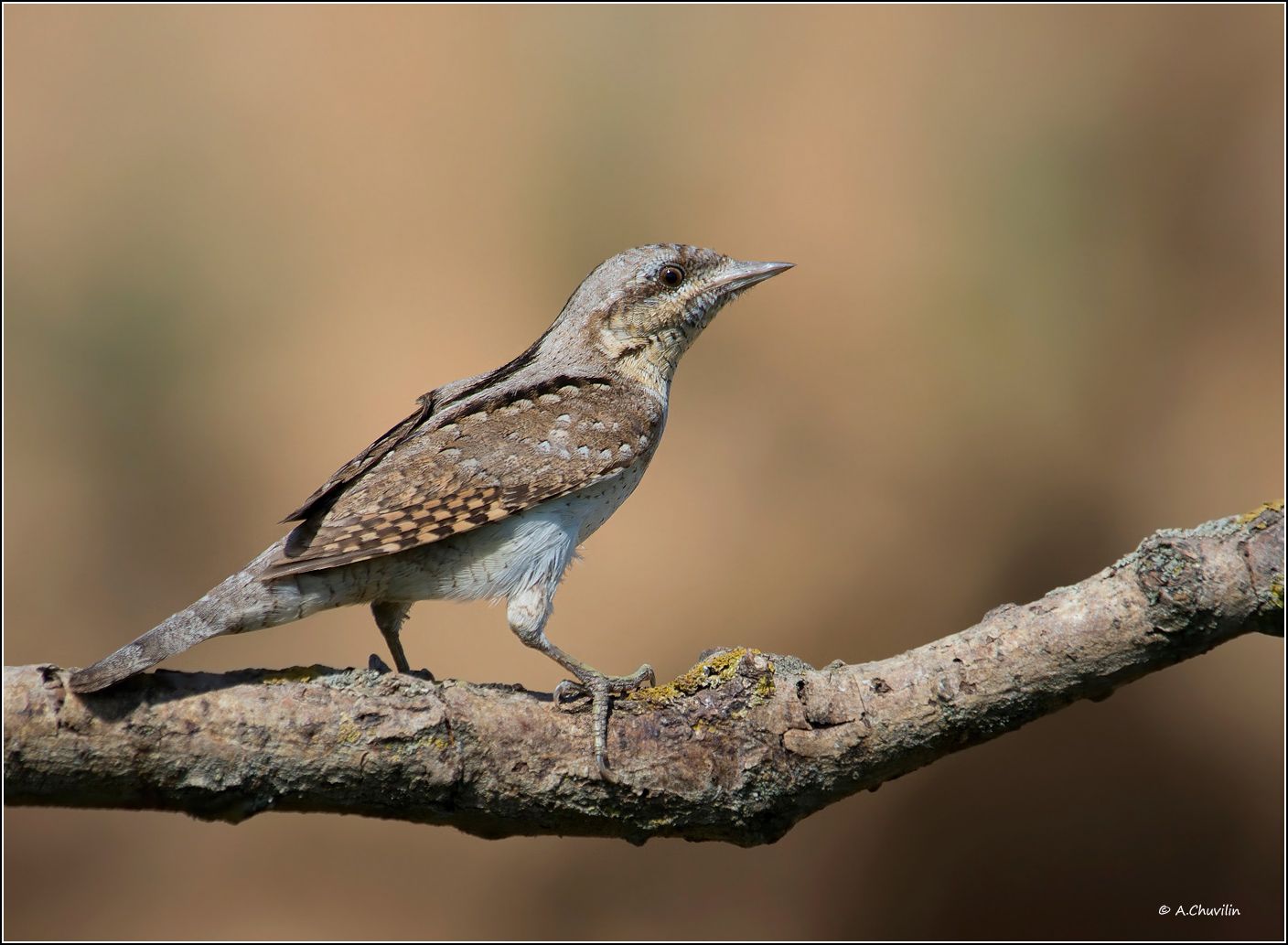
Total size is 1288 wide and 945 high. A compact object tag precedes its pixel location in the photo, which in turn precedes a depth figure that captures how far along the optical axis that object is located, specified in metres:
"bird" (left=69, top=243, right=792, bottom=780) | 5.87
